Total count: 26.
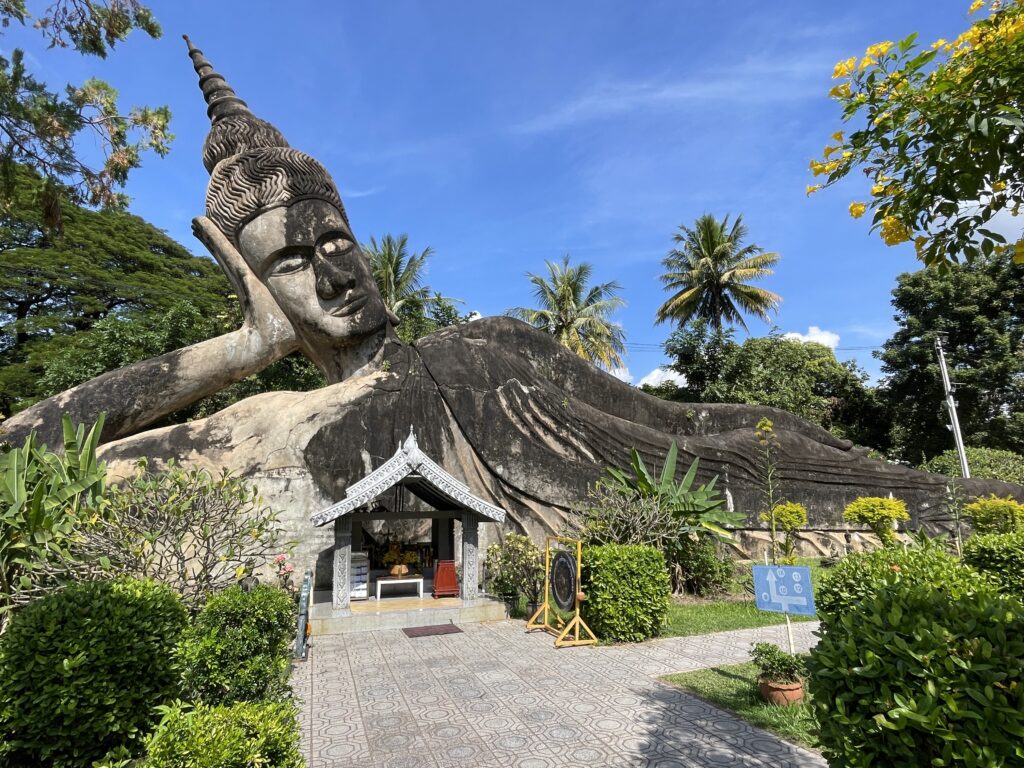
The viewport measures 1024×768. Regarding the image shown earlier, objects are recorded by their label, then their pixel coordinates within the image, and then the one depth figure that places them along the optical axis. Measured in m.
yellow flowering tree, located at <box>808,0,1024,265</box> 2.37
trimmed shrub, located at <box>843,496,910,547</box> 9.81
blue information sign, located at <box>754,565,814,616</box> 4.38
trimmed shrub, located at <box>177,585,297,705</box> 4.05
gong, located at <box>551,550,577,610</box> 6.74
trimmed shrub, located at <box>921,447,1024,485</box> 15.87
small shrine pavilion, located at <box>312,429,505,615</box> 7.17
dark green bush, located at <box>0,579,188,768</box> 3.24
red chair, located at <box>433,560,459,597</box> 8.09
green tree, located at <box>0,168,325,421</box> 15.08
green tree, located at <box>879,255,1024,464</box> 20.58
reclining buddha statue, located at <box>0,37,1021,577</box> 9.23
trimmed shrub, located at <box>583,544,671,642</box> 6.46
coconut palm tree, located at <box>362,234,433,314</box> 23.49
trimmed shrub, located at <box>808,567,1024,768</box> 1.99
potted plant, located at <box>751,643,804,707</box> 4.31
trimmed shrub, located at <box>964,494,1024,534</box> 9.45
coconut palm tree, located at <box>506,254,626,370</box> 25.50
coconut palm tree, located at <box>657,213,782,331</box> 23.11
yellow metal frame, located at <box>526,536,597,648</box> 6.37
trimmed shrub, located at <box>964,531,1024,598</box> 4.89
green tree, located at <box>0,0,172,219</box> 5.55
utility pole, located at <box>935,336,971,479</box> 15.52
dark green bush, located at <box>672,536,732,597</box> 8.58
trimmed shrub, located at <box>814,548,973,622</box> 3.49
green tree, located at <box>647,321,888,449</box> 18.89
